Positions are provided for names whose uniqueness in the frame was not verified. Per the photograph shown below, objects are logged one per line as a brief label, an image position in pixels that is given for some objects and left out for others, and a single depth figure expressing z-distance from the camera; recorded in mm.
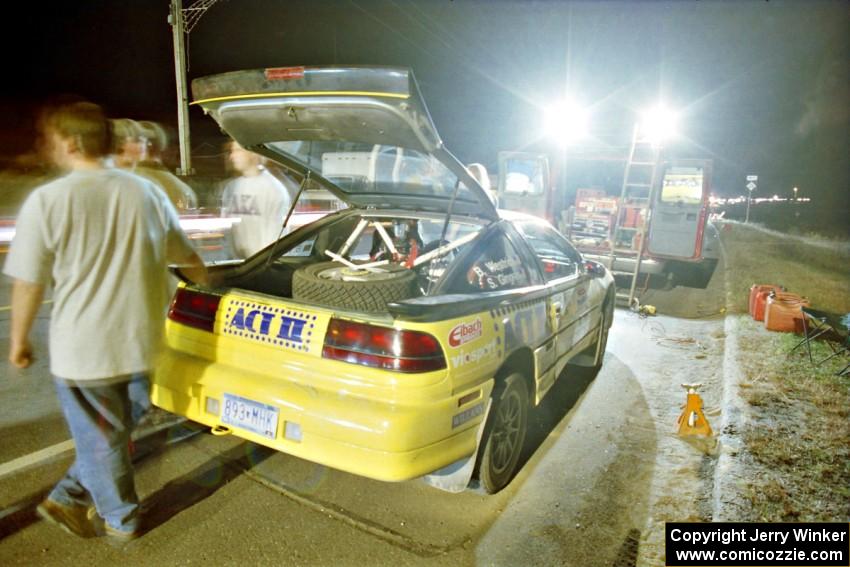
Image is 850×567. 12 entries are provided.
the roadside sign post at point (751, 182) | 20086
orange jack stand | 4105
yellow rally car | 2533
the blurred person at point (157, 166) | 5047
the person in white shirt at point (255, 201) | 4801
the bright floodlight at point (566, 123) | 11508
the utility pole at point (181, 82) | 15016
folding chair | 5352
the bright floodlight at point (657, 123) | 7770
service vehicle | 10531
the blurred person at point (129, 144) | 4266
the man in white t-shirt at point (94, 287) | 2238
